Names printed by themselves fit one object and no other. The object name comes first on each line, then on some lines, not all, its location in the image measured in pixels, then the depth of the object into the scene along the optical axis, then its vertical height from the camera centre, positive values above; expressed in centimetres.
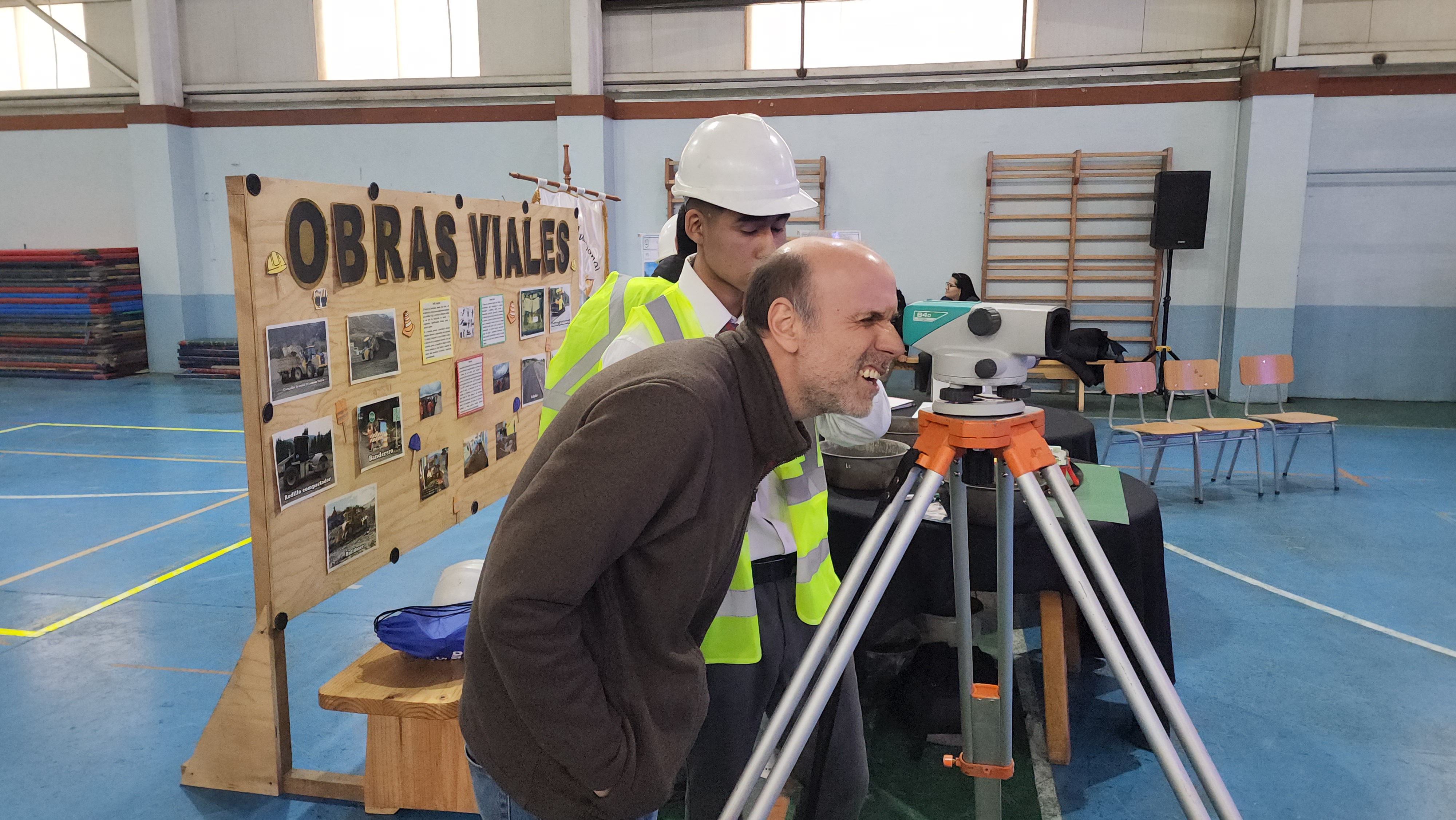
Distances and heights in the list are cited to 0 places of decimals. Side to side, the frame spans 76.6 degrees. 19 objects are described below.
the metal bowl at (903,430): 308 -53
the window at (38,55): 1195 +276
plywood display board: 247 -39
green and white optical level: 155 -13
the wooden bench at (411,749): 263 -137
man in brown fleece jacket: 106 -31
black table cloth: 288 -91
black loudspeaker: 917 +64
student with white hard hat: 170 -49
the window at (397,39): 1112 +279
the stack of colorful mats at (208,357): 1150 -110
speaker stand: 930 -78
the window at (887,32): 996 +262
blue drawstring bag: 267 -104
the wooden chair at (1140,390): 620 -81
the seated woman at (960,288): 865 -16
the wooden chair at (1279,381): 641 -81
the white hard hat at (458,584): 295 -100
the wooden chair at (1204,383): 625 -79
